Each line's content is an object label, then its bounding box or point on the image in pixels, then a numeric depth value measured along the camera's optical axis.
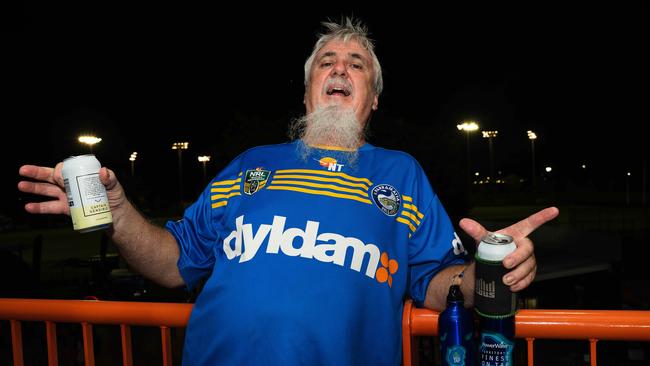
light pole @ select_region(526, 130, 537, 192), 56.91
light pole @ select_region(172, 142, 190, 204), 48.72
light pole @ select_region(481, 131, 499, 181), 53.19
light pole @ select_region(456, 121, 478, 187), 39.59
